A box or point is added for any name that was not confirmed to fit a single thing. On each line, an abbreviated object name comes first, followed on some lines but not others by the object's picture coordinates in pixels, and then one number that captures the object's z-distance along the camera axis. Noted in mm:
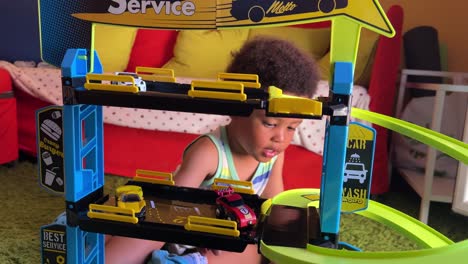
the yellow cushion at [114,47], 1982
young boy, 906
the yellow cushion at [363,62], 1767
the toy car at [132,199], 663
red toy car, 646
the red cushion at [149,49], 2064
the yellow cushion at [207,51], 1939
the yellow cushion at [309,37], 1913
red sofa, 1566
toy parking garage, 566
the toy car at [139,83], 647
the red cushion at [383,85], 1548
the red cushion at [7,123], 1751
